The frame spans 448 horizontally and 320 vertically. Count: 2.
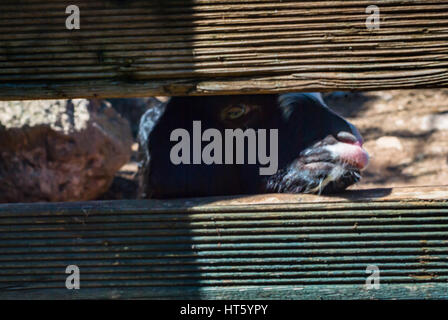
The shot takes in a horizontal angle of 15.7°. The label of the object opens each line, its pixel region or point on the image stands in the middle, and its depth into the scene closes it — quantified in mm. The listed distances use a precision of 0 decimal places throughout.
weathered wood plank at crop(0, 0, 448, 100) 1670
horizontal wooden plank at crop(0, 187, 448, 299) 1673
